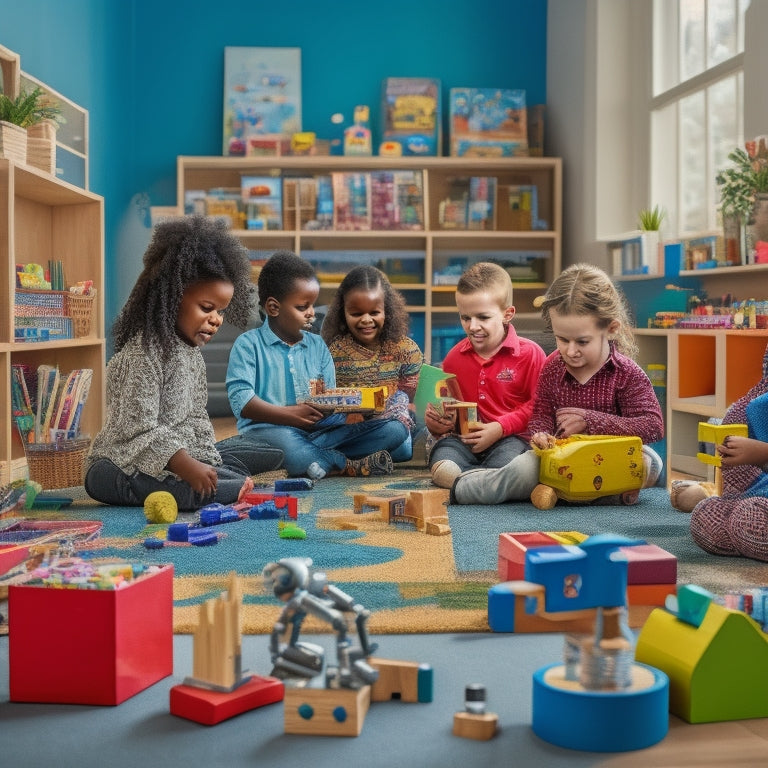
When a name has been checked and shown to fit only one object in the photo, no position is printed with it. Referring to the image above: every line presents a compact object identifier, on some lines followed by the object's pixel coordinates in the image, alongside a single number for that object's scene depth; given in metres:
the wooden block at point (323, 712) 1.03
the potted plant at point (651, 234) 4.17
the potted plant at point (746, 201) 3.03
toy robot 1.04
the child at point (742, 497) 1.73
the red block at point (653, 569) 1.39
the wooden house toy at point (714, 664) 1.06
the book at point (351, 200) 5.20
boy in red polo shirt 2.68
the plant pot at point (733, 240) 3.15
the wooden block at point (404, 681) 1.11
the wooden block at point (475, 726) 1.02
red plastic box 1.10
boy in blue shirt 2.85
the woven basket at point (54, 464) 2.70
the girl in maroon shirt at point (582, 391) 2.38
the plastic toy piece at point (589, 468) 2.29
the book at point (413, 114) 5.37
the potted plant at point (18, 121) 2.70
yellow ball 2.09
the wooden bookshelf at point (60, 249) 2.80
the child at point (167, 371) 2.23
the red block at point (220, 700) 1.06
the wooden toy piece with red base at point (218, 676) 1.06
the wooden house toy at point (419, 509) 2.01
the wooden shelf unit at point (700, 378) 2.86
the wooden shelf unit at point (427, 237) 5.20
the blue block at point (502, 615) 1.36
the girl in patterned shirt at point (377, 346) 3.05
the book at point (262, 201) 5.21
